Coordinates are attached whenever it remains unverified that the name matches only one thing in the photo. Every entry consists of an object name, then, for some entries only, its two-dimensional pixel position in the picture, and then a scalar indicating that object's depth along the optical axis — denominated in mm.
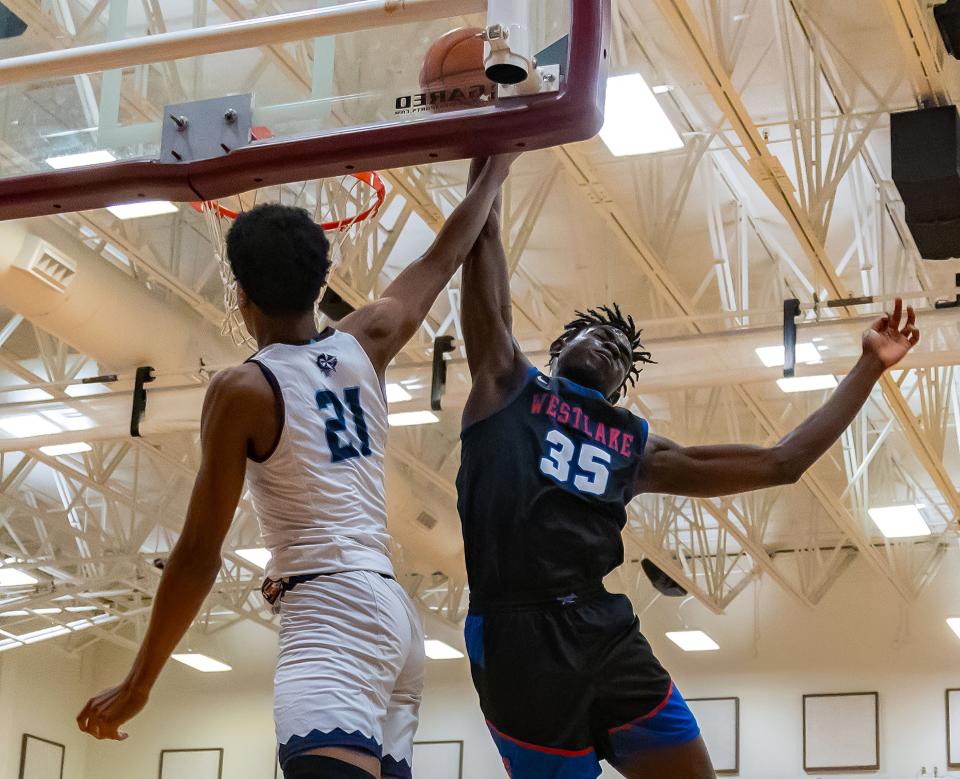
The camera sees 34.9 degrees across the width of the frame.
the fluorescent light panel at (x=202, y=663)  25344
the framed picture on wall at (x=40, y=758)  24562
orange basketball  4652
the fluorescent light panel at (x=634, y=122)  10938
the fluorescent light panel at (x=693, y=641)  22859
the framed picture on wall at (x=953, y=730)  21328
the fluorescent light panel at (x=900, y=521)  18781
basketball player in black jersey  4340
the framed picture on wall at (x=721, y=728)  22438
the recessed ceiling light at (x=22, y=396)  15898
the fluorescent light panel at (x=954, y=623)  21703
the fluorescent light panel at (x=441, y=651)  23906
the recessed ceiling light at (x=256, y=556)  20484
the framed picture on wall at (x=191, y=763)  25297
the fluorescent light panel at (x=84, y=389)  16578
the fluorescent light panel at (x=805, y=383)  14266
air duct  12727
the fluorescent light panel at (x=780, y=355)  13883
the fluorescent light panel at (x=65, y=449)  17492
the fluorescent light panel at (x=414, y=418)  15406
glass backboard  4543
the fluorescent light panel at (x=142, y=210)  12500
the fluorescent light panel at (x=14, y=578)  22094
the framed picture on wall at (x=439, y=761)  23812
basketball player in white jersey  3412
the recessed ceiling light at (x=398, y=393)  15164
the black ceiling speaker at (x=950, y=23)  10820
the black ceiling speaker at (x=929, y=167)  11070
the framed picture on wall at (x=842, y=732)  21875
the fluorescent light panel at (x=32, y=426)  15320
